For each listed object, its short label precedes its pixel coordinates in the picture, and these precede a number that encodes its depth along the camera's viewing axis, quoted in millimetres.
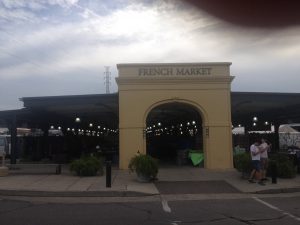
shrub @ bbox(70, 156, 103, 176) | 10684
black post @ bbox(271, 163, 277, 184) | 9096
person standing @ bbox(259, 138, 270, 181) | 9333
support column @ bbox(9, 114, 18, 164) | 13293
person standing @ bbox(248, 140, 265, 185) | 9165
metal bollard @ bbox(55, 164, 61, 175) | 11237
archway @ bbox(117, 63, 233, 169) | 12573
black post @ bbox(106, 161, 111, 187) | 8598
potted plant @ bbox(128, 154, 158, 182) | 9538
